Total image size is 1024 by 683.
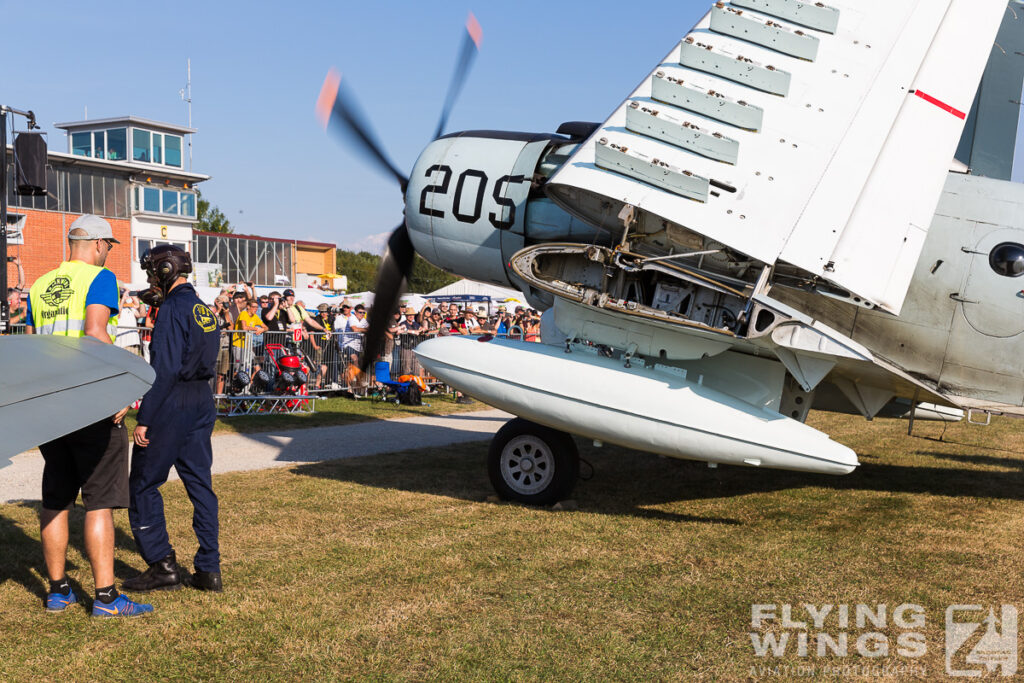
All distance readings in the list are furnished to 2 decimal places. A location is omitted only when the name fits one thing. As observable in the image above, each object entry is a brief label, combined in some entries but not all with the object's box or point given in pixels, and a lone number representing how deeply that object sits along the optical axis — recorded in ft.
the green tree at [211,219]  310.86
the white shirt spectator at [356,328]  50.19
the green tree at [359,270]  287.48
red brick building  154.61
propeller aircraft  21.17
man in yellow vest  14.84
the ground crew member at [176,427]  15.80
